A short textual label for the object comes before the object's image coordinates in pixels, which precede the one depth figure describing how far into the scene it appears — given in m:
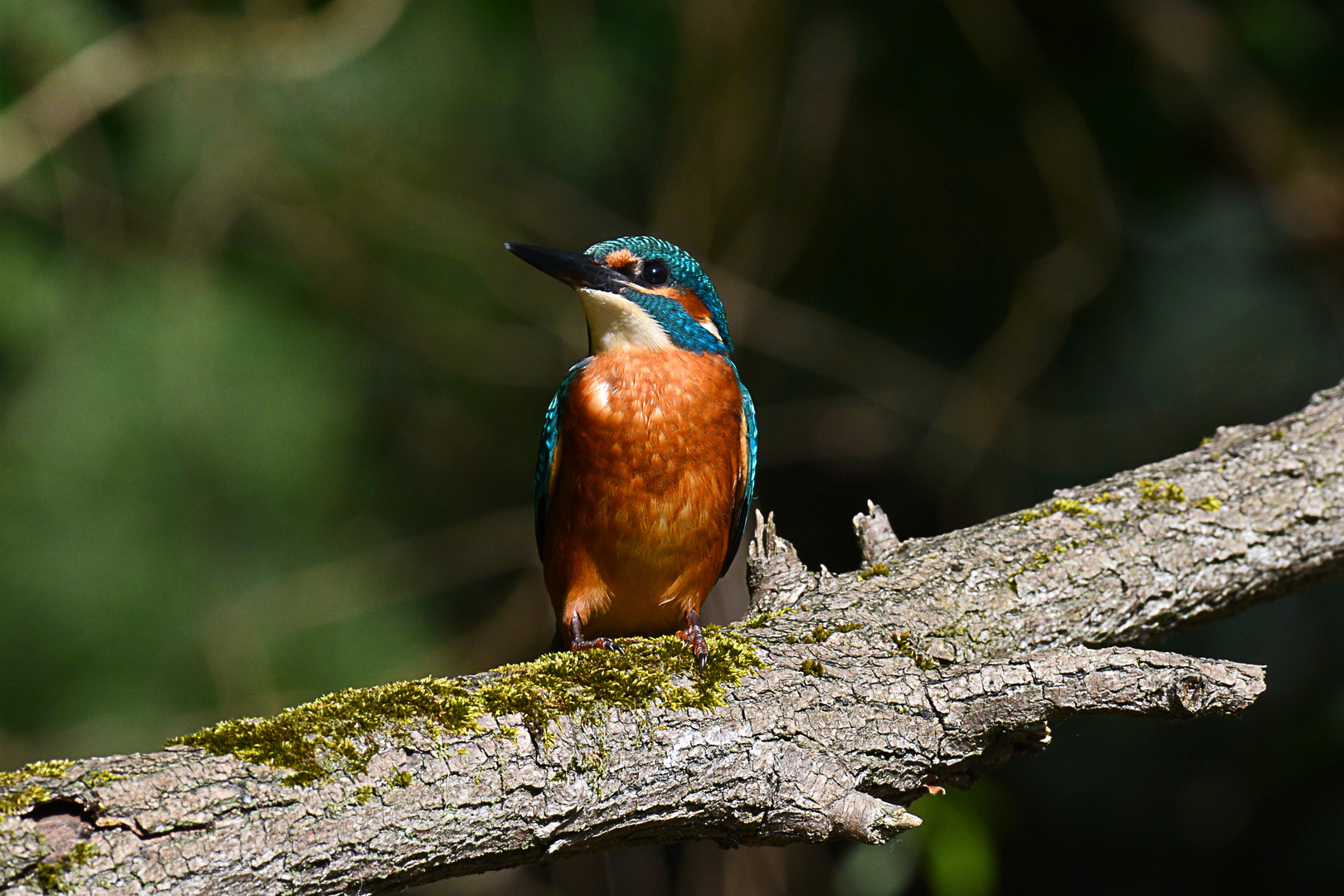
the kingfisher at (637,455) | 5.56
